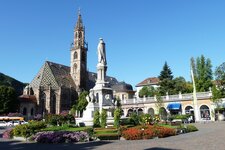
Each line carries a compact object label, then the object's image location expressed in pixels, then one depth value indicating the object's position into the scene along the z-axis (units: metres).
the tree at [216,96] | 47.22
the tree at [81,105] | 67.19
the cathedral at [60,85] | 80.95
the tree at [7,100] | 69.31
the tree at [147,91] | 74.31
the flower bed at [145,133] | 17.83
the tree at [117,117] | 23.17
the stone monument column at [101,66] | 30.83
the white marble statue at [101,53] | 31.44
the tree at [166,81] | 65.25
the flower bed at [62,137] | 16.98
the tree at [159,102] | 51.71
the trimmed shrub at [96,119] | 24.40
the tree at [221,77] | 49.87
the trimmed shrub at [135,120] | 28.80
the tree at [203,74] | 60.00
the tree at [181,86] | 65.80
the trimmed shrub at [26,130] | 19.52
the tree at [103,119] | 23.38
